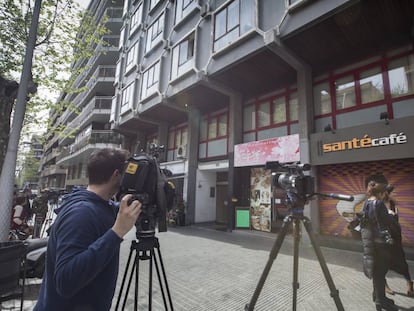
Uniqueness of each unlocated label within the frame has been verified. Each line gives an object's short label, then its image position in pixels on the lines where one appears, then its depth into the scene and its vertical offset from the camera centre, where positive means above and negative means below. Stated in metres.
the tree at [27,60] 3.83 +3.50
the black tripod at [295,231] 2.50 -0.42
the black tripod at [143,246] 1.91 -0.50
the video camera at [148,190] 1.56 -0.02
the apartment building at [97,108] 21.83 +8.45
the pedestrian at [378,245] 3.21 -0.71
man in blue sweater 1.13 -0.30
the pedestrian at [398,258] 3.50 -0.99
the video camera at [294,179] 2.48 +0.16
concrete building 7.01 +4.20
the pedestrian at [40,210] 6.77 -0.80
